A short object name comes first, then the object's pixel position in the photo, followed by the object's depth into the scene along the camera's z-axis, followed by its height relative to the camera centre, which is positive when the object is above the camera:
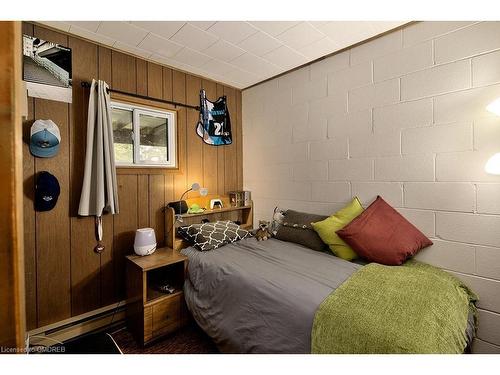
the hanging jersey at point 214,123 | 2.71 +0.78
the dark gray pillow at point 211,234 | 2.11 -0.46
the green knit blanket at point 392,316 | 0.98 -0.63
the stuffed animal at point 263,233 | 2.35 -0.48
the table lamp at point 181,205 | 2.31 -0.18
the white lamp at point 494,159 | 1.48 +0.15
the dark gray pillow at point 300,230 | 2.09 -0.43
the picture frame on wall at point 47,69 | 1.69 +0.91
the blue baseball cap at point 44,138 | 1.67 +0.37
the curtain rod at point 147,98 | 1.92 +0.87
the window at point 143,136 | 2.16 +0.51
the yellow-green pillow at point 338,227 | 1.89 -0.36
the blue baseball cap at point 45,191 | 1.71 -0.02
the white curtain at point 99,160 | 1.84 +0.23
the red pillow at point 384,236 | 1.70 -0.40
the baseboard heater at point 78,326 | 1.74 -1.12
